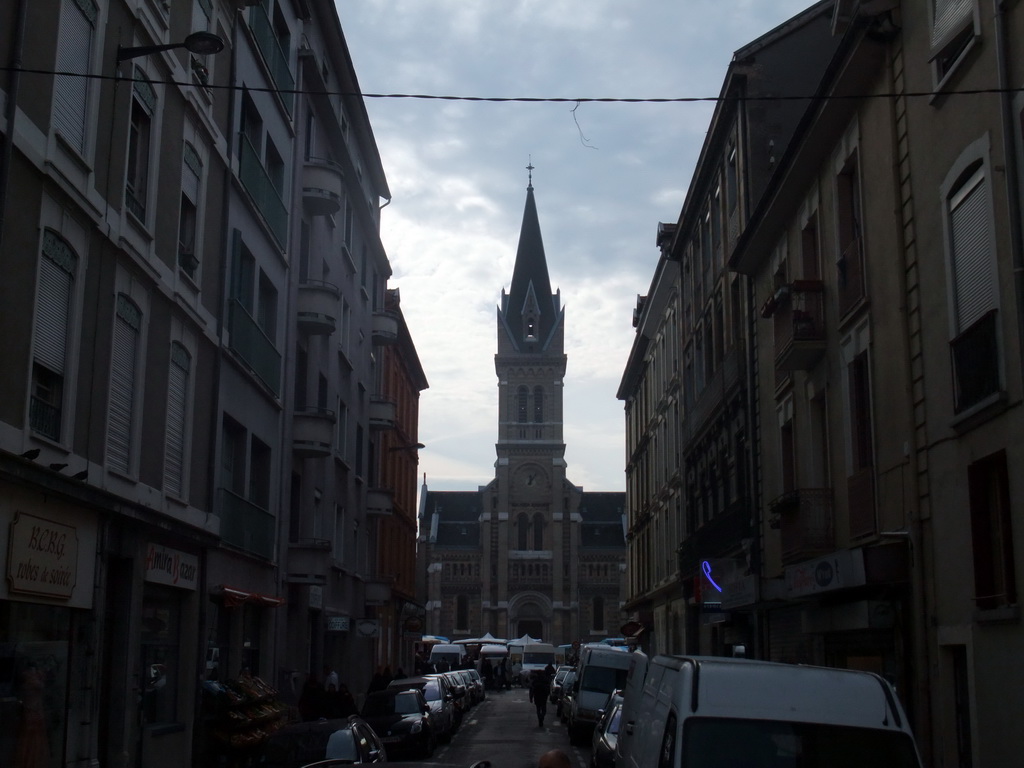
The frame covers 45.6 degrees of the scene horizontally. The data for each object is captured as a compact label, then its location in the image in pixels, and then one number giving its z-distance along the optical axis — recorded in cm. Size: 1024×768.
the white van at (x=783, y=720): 824
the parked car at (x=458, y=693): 3475
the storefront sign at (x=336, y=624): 3020
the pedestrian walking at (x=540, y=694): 3691
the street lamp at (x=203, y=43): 1384
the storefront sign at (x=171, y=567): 1641
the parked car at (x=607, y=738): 1733
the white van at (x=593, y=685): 2911
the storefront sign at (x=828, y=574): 1582
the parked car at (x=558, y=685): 4458
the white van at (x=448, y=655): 6419
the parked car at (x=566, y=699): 3291
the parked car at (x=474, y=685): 4592
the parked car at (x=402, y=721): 2291
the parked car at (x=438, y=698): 2709
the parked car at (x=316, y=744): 1355
